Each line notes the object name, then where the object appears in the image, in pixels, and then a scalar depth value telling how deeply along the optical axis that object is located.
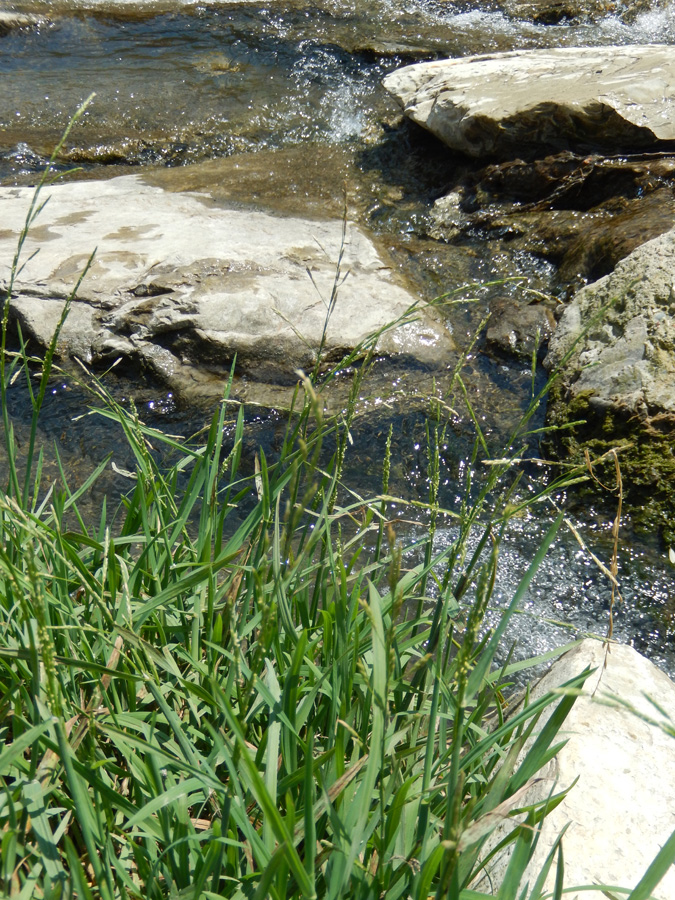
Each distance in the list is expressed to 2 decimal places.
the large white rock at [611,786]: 1.56
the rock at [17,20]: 9.00
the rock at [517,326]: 4.53
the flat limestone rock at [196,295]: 4.26
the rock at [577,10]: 9.44
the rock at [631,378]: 3.54
